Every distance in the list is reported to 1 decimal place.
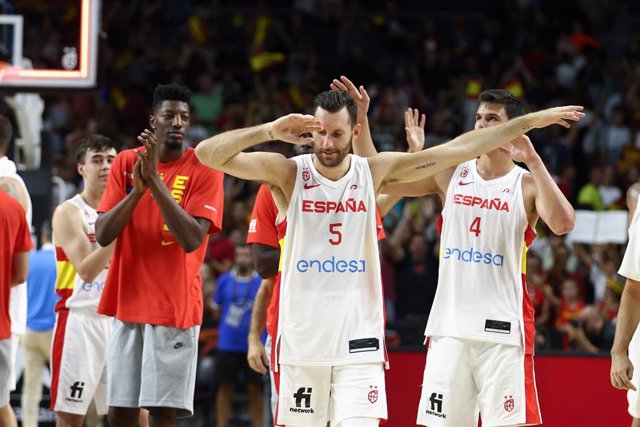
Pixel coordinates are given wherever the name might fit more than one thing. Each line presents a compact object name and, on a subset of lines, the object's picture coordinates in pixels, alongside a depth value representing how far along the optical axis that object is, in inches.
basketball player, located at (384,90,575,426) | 530.3
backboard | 759.1
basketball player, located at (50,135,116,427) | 639.8
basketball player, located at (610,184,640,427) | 508.4
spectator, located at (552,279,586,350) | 998.4
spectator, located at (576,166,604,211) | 1248.2
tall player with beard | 493.7
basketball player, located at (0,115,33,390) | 668.7
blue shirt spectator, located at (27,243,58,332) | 794.2
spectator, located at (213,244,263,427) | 970.7
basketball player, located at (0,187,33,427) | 602.5
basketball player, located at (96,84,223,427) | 552.7
